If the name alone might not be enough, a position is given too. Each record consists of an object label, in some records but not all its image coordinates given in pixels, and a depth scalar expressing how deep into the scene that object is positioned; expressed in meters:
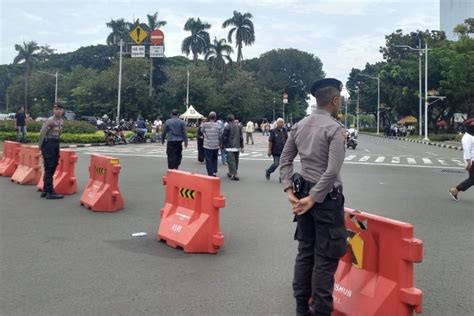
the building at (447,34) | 74.05
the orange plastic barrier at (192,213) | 6.46
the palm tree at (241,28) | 85.94
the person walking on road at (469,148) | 10.64
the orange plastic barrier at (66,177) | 11.07
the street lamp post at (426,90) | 48.97
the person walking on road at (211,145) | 13.88
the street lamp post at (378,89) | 72.21
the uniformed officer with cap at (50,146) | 10.26
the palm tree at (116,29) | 75.56
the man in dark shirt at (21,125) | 25.50
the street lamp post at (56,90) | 70.38
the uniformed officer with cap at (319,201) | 3.88
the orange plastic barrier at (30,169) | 12.64
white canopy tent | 46.84
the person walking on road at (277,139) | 14.16
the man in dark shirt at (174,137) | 12.78
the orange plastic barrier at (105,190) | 9.10
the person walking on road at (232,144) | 14.42
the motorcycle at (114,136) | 30.41
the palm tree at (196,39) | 77.44
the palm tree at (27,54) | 88.31
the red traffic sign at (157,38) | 30.95
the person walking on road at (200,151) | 19.21
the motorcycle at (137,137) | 33.28
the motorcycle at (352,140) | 33.07
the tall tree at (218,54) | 79.00
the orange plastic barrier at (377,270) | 3.91
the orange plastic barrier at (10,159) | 14.02
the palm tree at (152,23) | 64.96
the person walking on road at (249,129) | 36.31
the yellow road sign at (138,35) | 29.67
